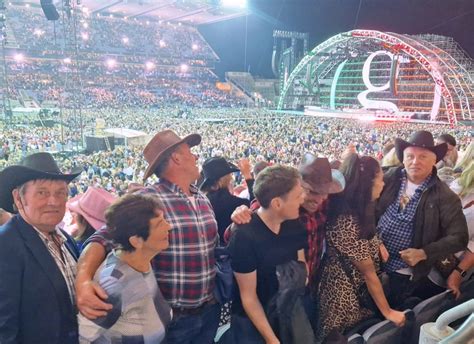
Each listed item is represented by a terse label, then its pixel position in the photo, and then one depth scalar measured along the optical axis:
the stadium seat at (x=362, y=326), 1.39
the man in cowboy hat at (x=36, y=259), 0.93
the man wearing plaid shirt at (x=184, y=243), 1.23
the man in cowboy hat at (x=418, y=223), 1.57
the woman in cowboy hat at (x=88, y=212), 1.41
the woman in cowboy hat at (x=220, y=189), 1.75
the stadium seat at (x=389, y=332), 1.36
